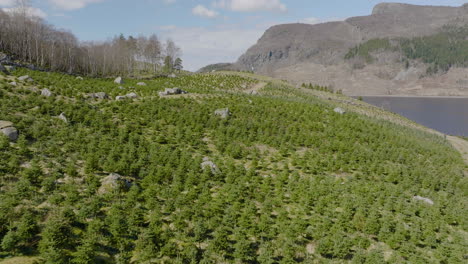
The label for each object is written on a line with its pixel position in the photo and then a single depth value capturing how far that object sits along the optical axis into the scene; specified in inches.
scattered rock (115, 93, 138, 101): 1437.7
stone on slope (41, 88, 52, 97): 1166.3
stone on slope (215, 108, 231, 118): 1397.6
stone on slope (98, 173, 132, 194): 599.8
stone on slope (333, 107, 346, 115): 1838.6
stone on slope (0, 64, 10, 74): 1403.8
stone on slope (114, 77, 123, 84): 2158.8
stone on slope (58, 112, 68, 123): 923.4
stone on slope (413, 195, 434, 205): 810.8
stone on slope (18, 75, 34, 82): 1290.4
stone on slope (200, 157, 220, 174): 814.2
